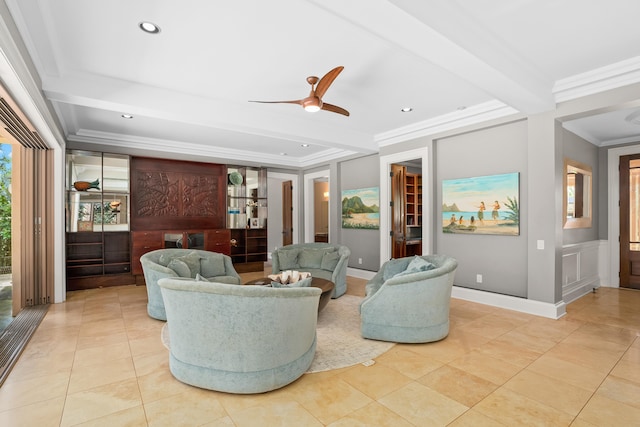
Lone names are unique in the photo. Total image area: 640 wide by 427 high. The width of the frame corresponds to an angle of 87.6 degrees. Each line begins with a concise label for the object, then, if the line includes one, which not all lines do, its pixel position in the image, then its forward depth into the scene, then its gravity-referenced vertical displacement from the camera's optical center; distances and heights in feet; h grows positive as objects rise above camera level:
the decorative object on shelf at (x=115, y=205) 20.13 +0.64
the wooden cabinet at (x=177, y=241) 20.26 -1.67
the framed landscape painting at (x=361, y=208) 21.59 +0.41
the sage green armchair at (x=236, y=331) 7.50 -2.72
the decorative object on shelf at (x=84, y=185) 19.01 +1.76
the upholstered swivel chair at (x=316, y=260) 17.23 -2.49
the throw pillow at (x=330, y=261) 17.79 -2.50
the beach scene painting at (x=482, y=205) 14.89 +0.42
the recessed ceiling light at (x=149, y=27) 8.78 +5.05
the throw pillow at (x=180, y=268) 13.73 -2.18
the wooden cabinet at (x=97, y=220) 19.06 -0.26
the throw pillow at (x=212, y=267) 15.71 -2.47
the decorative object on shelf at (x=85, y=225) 19.20 -0.57
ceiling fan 9.78 +3.85
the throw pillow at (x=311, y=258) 18.40 -2.42
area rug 9.63 -4.22
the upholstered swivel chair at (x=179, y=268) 13.15 -2.28
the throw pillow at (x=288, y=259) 18.26 -2.45
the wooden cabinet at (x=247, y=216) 24.97 -0.09
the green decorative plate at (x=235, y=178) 24.90 +2.76
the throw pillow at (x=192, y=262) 15.25 -2.16
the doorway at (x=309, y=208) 27.81 +0.55
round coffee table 12.88 -2.90
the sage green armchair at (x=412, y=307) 10.48 -3.03
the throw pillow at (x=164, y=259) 14.40 -1.97
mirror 16.84 +1.01
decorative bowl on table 13.40 -2.60
